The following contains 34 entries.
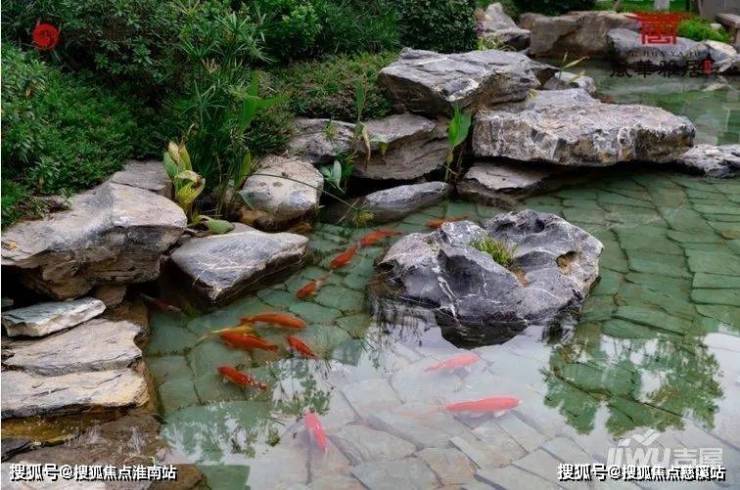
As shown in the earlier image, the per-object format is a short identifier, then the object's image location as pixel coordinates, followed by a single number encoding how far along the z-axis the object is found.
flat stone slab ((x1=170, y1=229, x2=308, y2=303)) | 5.04
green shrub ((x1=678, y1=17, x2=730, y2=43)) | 14.17
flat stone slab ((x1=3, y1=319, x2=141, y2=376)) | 3.97
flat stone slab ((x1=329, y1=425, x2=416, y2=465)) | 3.62
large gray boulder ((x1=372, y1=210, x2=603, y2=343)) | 4.85
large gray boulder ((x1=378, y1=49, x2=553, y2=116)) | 7.42
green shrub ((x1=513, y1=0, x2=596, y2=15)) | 14.84
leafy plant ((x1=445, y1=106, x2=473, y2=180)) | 7.10
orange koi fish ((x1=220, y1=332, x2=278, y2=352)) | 4.50
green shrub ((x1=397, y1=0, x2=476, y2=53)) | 9.23
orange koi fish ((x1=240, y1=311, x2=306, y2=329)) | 4.76
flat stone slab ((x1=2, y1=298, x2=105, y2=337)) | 4.25
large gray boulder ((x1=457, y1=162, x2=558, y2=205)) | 7.16
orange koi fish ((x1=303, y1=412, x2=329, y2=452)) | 3.69
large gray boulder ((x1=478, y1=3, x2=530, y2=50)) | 13.51
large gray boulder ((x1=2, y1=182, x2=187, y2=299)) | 4.46
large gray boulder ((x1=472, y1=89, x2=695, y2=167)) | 7.29
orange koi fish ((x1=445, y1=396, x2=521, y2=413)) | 3.91
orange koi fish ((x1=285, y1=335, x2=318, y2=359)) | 4.52
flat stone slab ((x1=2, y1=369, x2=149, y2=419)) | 3.69
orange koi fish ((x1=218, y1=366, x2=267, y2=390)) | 4.19
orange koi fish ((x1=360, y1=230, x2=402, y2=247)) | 6.09
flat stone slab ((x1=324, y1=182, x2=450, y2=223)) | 6.73
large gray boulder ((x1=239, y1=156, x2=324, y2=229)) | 6.06
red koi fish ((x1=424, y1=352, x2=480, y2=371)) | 4.35
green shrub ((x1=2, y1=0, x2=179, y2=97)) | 5.98
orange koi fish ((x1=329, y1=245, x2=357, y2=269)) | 5.70
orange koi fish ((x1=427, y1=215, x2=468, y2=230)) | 6.39
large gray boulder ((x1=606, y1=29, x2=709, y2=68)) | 13.34
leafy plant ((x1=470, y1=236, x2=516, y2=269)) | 5.34
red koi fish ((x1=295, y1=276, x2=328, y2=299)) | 5.23
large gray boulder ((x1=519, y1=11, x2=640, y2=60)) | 14.12
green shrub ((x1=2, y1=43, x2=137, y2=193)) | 4.95
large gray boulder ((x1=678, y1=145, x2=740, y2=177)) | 7.83
